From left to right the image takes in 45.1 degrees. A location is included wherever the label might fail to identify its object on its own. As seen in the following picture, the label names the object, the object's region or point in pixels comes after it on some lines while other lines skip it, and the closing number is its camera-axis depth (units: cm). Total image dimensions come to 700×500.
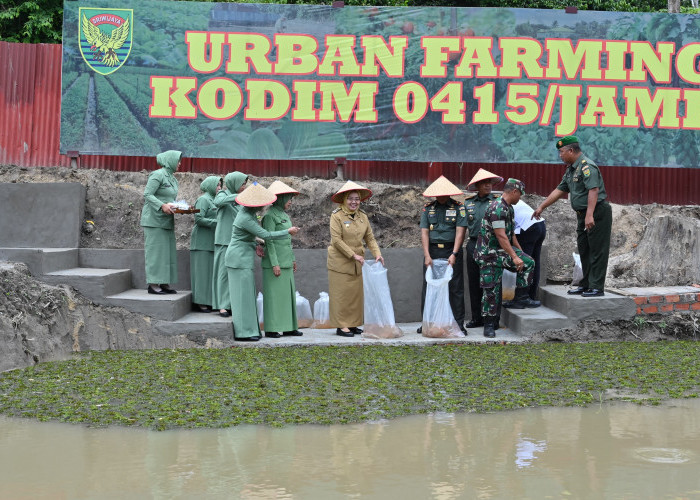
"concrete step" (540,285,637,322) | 859
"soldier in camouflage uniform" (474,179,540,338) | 825
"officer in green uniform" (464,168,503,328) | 884
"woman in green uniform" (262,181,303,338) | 854
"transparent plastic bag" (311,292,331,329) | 932
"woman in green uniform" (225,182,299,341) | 834
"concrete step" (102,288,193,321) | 842
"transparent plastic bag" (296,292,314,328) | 934
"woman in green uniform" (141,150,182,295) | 887
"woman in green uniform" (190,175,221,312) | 920
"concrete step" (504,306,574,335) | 848
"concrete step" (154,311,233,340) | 835
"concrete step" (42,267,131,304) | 853
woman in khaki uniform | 861
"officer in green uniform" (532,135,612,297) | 852
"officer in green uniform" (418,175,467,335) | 870
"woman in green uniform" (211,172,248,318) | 888
